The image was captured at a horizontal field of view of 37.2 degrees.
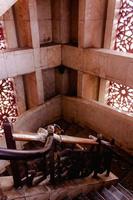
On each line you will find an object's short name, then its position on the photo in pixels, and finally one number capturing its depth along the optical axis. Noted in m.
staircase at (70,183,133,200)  2.83
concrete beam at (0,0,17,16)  2.88
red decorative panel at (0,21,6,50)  4.72
